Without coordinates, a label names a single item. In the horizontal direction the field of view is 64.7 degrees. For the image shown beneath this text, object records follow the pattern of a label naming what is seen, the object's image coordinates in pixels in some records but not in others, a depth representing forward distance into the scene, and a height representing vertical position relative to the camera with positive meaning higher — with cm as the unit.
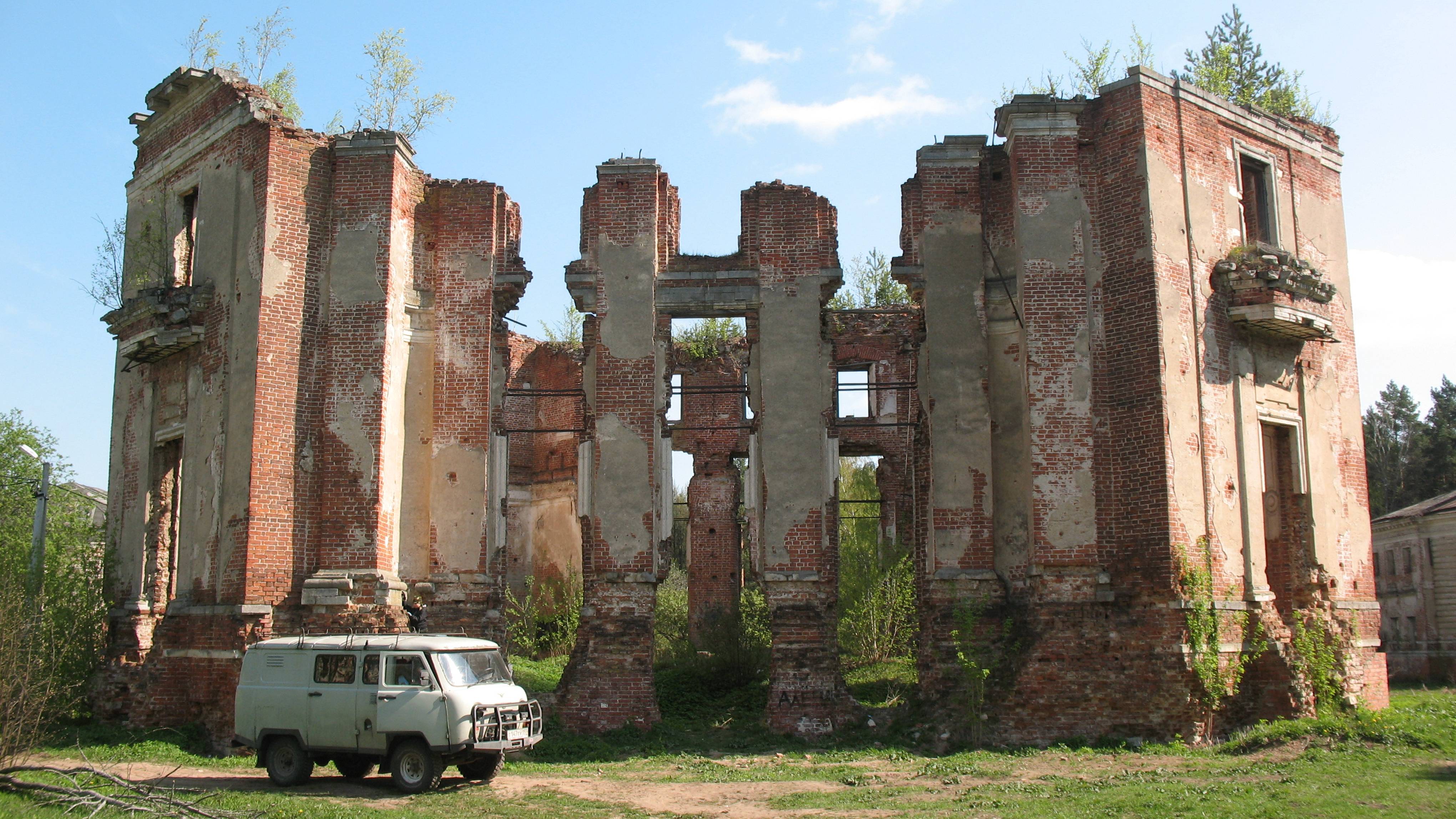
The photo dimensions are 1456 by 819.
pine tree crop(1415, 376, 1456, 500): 4162 +451
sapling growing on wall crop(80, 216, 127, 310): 1819 +479
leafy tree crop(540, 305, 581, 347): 3206 +714
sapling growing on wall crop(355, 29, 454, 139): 2062 +892
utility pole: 1647 +58
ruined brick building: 1495 +242
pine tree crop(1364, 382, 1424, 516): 4444 +513
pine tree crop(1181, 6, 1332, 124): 2458 +1210
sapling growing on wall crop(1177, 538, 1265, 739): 1413 -80
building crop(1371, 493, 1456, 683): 3020 -16
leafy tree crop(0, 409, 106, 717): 1541 -12
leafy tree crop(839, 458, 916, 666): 2209 -45
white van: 1183 -131
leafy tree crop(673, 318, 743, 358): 2625 +588
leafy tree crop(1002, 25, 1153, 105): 2223 +992
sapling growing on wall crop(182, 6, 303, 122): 1850 +814
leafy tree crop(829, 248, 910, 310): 3338 +840
